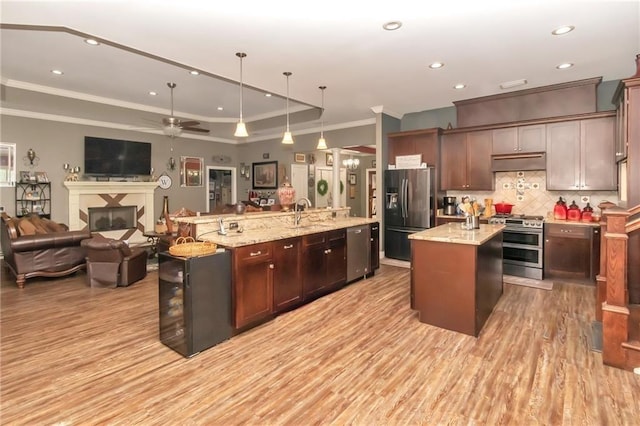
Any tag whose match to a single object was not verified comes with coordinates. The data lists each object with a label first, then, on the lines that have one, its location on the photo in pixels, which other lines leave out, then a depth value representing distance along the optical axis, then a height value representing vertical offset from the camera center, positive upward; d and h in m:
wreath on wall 10.03 +0.77
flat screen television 7.22 +1.26
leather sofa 4.61 -0.55
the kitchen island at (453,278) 3.09 -0.66
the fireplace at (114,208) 7.12 +0.09
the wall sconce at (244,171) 9.72 +1.21
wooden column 2.55 -0.66
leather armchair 4.61 -0.73
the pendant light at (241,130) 3.81 +0.95
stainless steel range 4.76 -0.49
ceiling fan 5.82 +1.56
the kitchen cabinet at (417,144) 5.82 +1.24
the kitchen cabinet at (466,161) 5.48 +0.86
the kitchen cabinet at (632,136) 3.45 +0.80
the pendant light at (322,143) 4.80 +1.04
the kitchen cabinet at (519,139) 4.98 +1.12
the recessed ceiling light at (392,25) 2.97 +1.70
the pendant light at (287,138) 4.29 +0.98
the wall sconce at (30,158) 6.49 +1.06
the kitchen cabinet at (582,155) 4.52 +0.81
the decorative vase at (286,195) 4.28 +0.22
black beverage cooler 2.72 -0.77
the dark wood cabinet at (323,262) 3.84 -0.63
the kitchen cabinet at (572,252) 4.45 -0.56
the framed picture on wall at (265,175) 9.04 +1.04
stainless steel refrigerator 5.78 +0.10
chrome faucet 4.30 -0.06
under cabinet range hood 5.02 +0.78
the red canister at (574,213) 4.73 -0.02
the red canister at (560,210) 4.87 +0.02
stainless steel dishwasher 4.58 -0.58
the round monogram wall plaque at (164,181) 8.39 +0.78
